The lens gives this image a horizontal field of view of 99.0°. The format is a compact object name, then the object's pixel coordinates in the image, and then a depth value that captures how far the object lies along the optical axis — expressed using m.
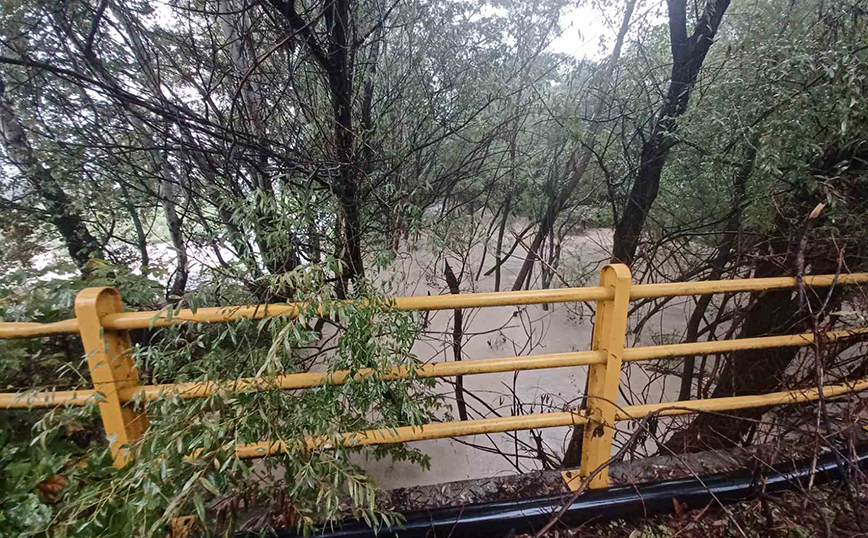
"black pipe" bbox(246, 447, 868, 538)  1.58
